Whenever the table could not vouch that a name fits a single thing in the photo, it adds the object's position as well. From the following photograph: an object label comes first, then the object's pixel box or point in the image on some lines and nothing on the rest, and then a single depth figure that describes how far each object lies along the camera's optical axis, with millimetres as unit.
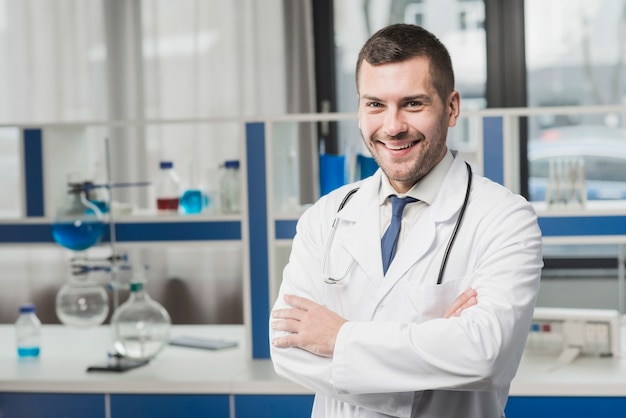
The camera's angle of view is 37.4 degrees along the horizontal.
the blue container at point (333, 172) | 2861
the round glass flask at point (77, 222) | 2986
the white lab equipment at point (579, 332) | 2803
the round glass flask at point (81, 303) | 3102
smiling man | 1427
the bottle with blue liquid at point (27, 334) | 3035
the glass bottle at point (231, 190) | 2998
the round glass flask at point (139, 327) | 2844
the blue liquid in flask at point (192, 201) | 3055
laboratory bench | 2549
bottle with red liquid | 3090
